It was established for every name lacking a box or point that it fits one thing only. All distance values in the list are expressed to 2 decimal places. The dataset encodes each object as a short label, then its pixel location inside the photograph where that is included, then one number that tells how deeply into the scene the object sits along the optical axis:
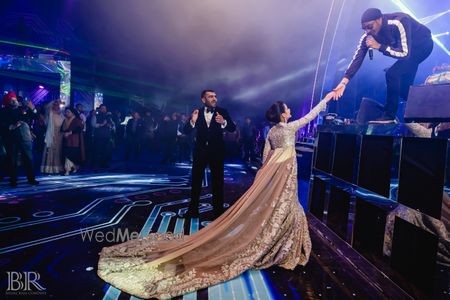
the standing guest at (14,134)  5.20
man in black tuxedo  3.87
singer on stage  2.98
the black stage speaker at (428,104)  2.05
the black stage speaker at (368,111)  3.41
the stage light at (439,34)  4.39
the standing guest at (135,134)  9.97
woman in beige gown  2.14
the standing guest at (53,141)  6.70
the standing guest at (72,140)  6.88
